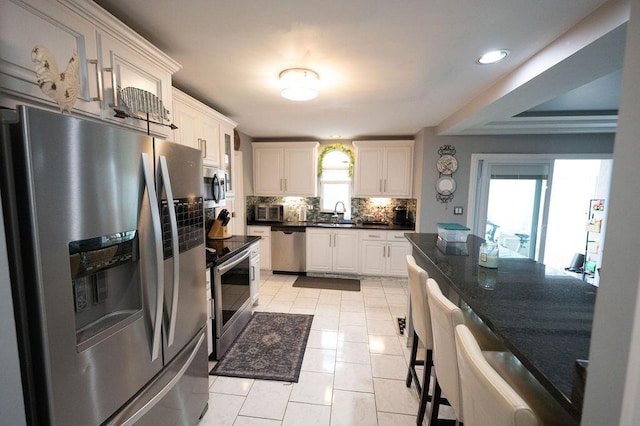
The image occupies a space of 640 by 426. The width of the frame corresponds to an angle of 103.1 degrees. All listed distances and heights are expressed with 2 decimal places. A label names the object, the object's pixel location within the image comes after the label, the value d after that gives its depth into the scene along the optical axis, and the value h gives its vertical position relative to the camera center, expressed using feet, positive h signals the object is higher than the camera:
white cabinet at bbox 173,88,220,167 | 7.07 +2.03
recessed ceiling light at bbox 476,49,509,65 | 5.58 +3.15
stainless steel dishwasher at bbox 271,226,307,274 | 14.73 -3.29
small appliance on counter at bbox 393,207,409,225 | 14.88 -1.30
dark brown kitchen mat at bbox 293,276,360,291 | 13.37 -4.93
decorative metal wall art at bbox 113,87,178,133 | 4.42 +1.57
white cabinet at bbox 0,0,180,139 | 3.02 +2.07
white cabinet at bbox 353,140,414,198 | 14.35 +1.47
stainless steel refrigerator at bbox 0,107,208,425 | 2.50 -0.93
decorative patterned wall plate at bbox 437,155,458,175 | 12.41 +1.50
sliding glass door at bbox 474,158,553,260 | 12.26 -0.31
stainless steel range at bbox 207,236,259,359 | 7.30 -3.13
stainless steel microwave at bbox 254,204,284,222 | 15.60 -1.23
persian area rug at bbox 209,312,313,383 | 7.13 -5.02
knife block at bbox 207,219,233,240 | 9.70 -1.53
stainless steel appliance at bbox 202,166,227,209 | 8.45 +0.12
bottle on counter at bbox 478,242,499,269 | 5.60 -1.33
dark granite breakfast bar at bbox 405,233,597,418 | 2.65 -1.70
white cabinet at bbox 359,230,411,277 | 14.06 -3.25
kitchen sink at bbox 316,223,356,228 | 14.49 -1.86
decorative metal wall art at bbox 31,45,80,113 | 2.81 +1.29
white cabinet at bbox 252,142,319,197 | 15.11 +1.43
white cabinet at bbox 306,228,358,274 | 14.47 -3.27
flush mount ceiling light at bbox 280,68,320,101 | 6.34 +2.78
